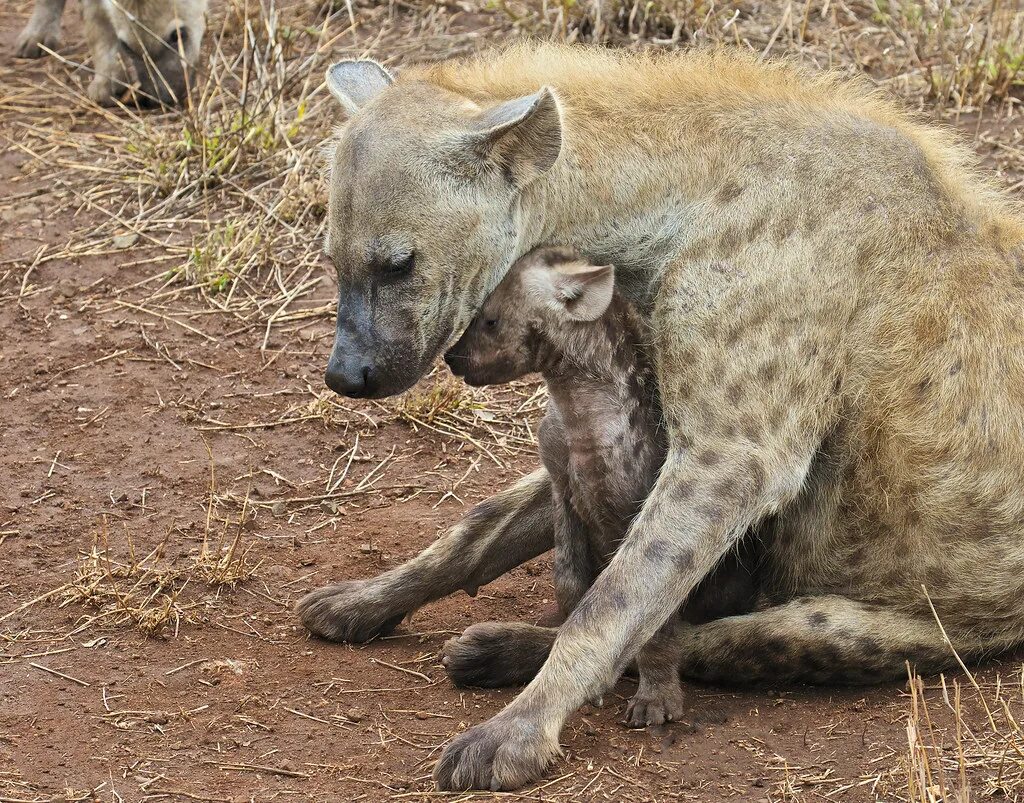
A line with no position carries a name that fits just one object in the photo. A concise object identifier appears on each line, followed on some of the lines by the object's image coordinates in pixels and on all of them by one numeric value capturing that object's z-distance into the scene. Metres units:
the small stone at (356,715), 6.62
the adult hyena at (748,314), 6.38
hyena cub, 6.52
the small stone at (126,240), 11.23
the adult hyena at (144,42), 13.15
